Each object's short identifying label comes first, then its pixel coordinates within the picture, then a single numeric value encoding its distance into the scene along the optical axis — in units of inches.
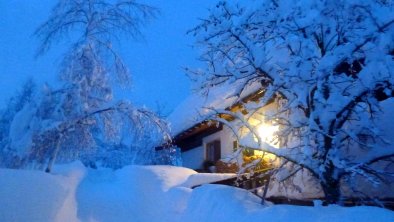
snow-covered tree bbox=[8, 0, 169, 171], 453.1
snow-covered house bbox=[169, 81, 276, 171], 535.5
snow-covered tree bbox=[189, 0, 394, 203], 201.9
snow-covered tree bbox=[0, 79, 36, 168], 443.2
